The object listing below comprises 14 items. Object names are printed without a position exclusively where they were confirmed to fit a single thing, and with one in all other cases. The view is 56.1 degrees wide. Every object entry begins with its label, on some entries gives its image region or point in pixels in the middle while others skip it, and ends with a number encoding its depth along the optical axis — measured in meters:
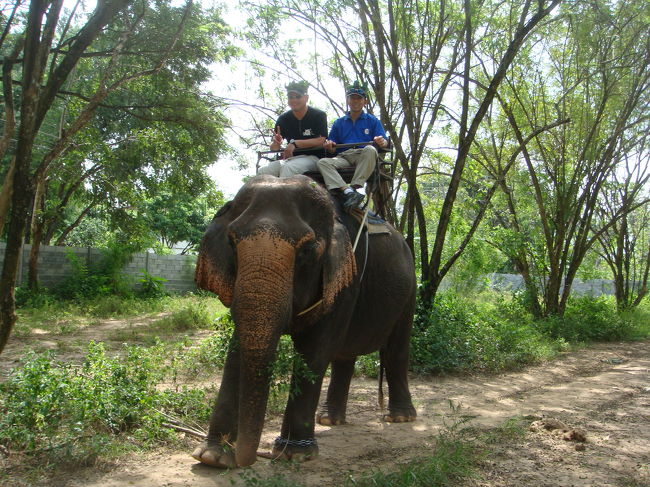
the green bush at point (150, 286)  19.52
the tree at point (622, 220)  19.45
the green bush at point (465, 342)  9.86
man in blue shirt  5.73
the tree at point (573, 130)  14.84
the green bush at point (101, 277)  17.64
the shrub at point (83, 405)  4.72
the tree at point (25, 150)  5.82
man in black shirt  6.08
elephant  3.95
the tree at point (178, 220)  38.97
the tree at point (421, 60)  10.98
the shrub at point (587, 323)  15.38
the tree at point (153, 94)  12.66
